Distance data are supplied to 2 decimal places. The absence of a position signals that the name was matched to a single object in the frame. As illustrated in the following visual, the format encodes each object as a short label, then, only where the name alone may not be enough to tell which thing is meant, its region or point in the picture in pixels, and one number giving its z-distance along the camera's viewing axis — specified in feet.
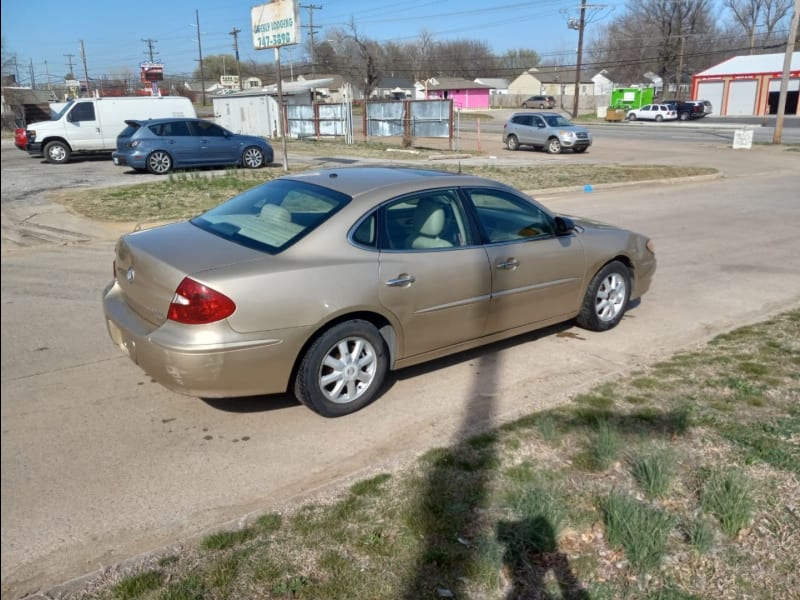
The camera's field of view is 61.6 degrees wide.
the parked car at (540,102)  247.81
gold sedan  12.55
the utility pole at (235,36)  240.94
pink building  290.56
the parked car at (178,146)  58.80
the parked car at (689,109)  190.90
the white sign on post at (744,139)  94.88
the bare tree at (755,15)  277.23
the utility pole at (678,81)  261.03
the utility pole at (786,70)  87.71
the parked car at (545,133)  92.17
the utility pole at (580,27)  188.95
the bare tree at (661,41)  272.31
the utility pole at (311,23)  229.95
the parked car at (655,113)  189.06
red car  58.05
